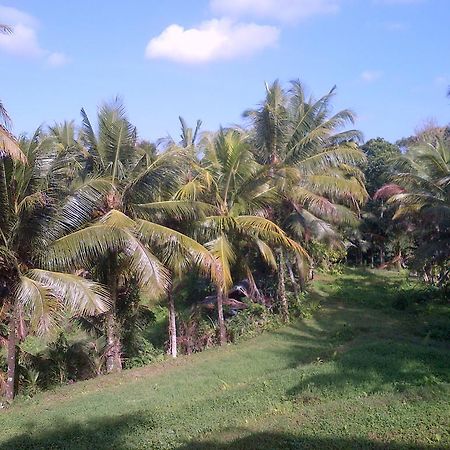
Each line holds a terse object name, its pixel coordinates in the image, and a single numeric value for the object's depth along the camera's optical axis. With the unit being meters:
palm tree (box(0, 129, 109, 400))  10.21
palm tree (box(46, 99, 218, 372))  11.86
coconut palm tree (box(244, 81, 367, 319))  16.80
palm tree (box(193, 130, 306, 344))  14.76
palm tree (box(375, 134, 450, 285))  16.77
